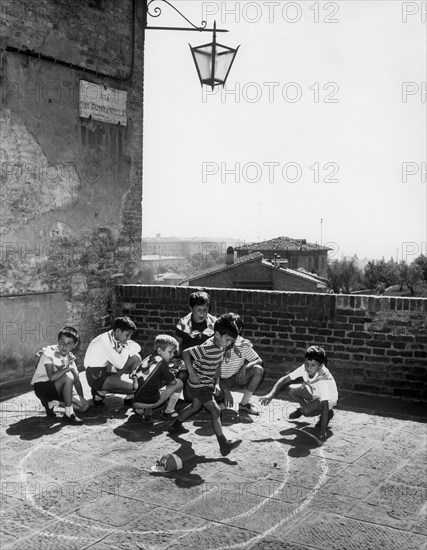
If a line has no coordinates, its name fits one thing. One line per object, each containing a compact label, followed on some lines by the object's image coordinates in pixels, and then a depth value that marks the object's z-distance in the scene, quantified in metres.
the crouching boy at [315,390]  6.40
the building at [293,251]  47.25
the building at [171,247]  134.50
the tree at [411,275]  71.00
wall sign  9.41
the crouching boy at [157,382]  6.55
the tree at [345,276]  77.94
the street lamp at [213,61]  8.65
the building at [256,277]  35.88
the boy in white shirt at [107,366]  7.19
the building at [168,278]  69.12
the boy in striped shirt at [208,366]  5.89
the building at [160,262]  91.21
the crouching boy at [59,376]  6.59
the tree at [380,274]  76.75
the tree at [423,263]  70.50
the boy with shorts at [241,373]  7.12
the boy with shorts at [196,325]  7.38
